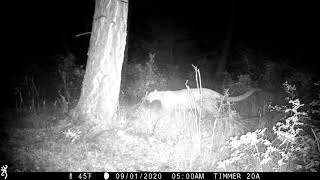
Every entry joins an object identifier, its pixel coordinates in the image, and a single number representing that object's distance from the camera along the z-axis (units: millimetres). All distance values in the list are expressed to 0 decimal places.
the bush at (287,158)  4363
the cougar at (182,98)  8264
